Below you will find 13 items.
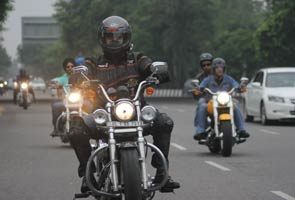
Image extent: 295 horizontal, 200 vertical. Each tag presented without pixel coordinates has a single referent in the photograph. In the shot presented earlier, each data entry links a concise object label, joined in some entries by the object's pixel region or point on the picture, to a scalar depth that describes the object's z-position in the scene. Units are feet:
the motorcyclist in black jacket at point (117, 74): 28.99
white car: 85.10
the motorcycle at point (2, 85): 141.00
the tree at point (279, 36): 174.09
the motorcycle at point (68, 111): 60.08
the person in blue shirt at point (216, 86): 53.36
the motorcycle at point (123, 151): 26.35
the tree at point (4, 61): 483.88
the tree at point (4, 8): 120.37
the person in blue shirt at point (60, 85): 58.54
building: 336.08
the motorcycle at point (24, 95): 132.57
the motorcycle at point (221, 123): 51.85
